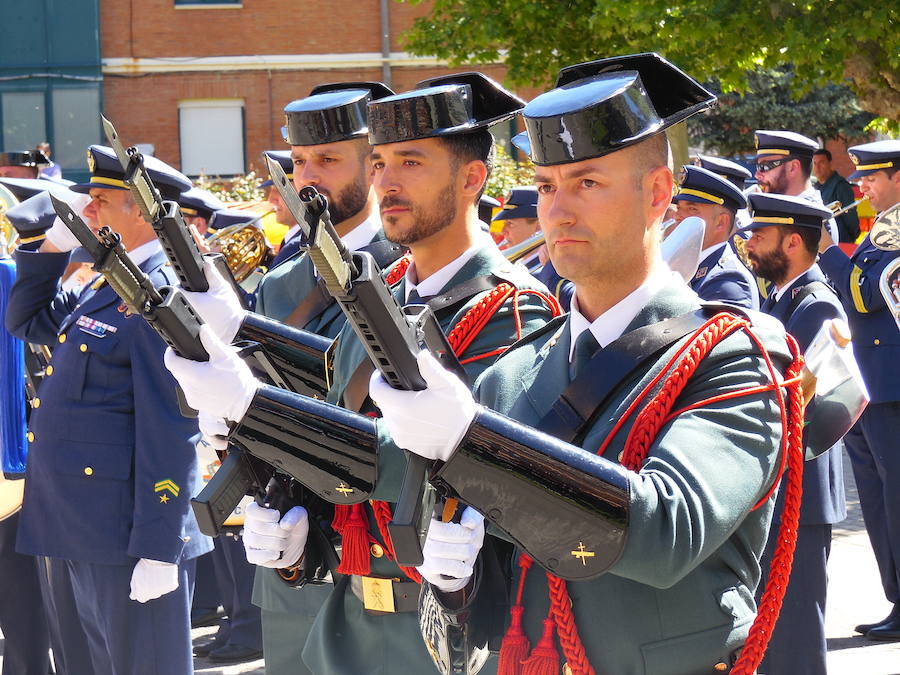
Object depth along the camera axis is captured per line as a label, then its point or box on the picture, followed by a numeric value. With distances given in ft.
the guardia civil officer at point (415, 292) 10.00
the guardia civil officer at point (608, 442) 6.41
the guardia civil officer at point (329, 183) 12.80
